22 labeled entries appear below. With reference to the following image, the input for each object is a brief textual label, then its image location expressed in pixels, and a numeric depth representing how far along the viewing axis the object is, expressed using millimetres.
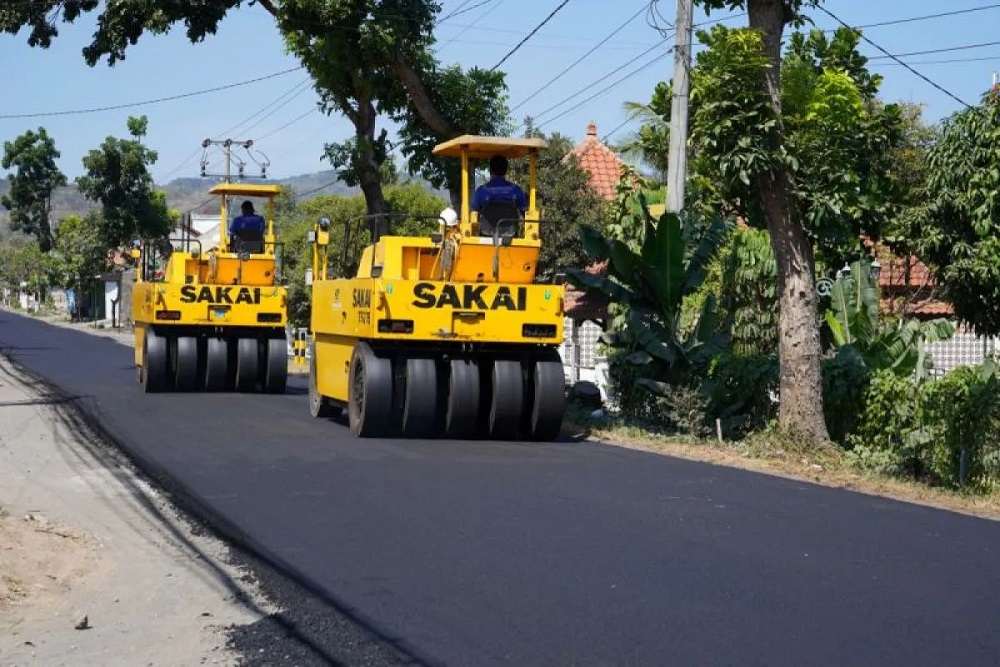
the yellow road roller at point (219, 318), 23656
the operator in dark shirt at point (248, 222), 24625
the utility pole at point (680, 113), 19125
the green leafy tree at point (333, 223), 46688
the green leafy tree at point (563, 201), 35688
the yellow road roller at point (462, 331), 16062
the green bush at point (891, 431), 15867
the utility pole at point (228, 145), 54000
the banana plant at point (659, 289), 18891
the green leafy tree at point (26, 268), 120375
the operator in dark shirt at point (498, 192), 16500
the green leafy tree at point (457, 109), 26469
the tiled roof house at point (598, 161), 42281
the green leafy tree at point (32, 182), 91688
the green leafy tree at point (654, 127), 20547
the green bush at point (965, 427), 14836
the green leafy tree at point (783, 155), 15953
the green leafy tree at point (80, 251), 75500
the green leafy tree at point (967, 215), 19078
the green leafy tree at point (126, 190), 68625
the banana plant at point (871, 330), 19062
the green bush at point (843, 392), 17359
